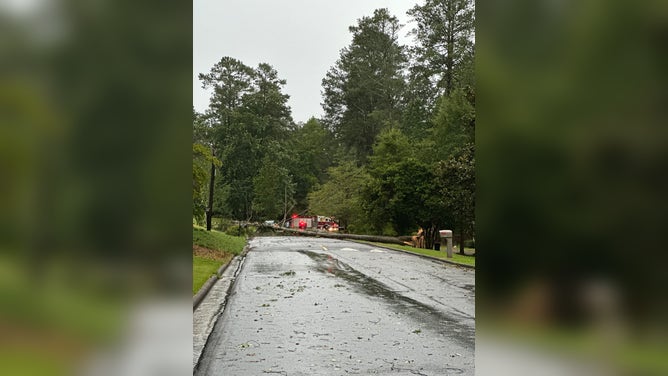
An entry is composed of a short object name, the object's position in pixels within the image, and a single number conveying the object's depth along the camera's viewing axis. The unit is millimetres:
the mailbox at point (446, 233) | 17484
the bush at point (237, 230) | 34666
